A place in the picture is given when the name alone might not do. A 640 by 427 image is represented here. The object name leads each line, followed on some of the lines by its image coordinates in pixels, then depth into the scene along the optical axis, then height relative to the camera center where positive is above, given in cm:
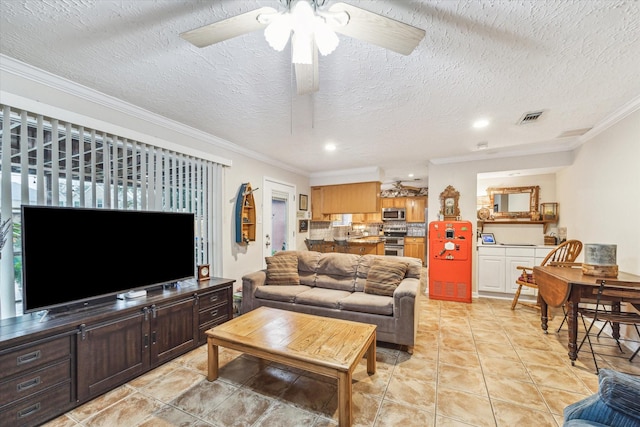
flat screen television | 177 -35
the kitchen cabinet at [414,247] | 763 -112
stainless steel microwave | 791 -14
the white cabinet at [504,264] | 414 -92
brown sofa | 257 -99
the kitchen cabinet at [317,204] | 598 +14
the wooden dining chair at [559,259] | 318 -66
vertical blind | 186 +33
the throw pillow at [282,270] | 346 -83
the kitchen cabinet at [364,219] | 690 -25
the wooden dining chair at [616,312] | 213 -92
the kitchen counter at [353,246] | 550 -80
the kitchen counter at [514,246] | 413 -61
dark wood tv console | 155 -102
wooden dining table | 214 -72
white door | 456 -12
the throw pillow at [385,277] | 295 -79
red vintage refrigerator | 416 -84
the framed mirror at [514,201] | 461 +14
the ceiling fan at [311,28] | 114 +86
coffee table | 161 -99
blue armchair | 100 -80
